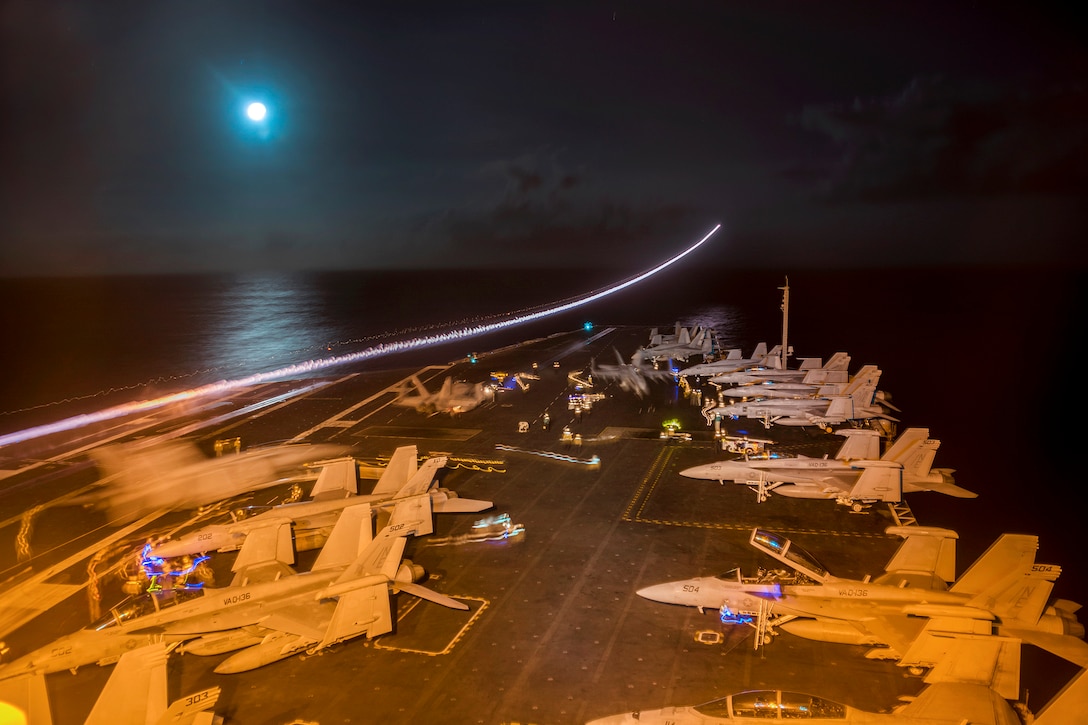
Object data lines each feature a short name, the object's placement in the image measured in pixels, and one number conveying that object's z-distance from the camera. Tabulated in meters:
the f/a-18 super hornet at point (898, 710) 15.78
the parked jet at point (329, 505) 29.69
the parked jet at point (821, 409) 48.06
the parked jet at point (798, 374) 57.15
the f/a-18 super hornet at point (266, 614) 21.83
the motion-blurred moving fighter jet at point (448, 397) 57.62
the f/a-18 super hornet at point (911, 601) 20.17
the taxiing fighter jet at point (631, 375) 65.94
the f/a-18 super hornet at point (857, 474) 33.41
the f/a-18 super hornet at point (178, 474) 38.44
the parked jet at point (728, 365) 67.38
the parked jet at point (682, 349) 79.44
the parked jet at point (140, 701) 17.30
